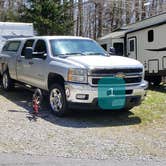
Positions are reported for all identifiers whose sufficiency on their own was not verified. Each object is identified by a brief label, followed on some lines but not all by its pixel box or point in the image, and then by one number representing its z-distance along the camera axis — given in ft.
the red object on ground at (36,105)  22.29
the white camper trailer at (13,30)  37.11
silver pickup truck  21.21
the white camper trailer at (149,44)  35.99
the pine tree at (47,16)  63.66
